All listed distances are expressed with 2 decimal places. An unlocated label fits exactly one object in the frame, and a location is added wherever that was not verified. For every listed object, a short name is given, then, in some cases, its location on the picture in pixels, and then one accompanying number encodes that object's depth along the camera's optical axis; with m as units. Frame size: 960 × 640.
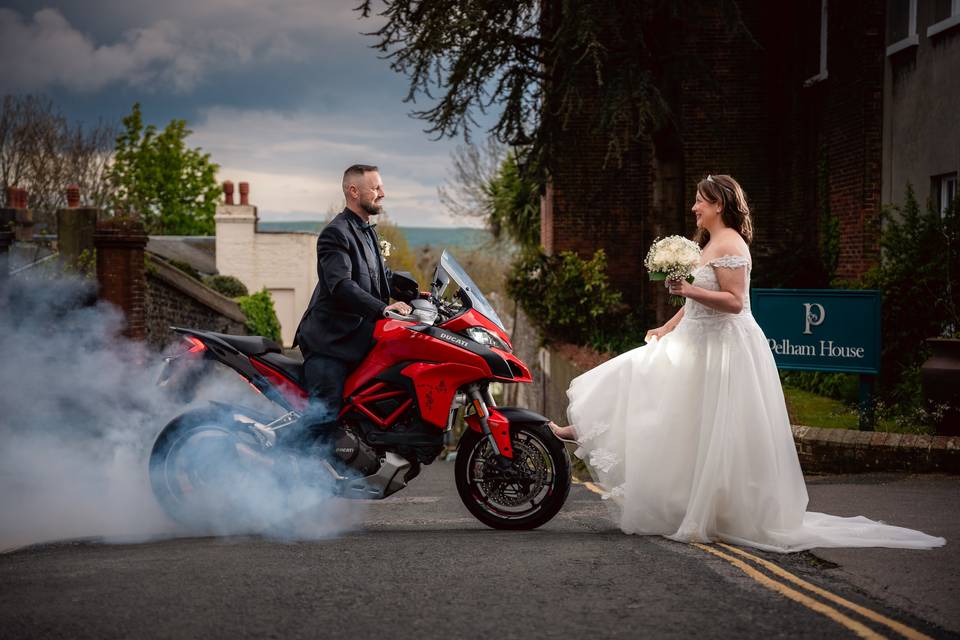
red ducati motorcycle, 6.33
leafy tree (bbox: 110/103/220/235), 64.06
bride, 6.27
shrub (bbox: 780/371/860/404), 13.85
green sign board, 10.20
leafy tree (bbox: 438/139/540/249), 29.00
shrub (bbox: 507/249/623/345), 20.88
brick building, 16.56
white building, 49.38
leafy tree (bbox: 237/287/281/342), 32.66
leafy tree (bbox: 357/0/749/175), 15.95
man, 6.42
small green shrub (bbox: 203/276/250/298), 39.44
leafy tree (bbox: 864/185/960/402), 11.83
